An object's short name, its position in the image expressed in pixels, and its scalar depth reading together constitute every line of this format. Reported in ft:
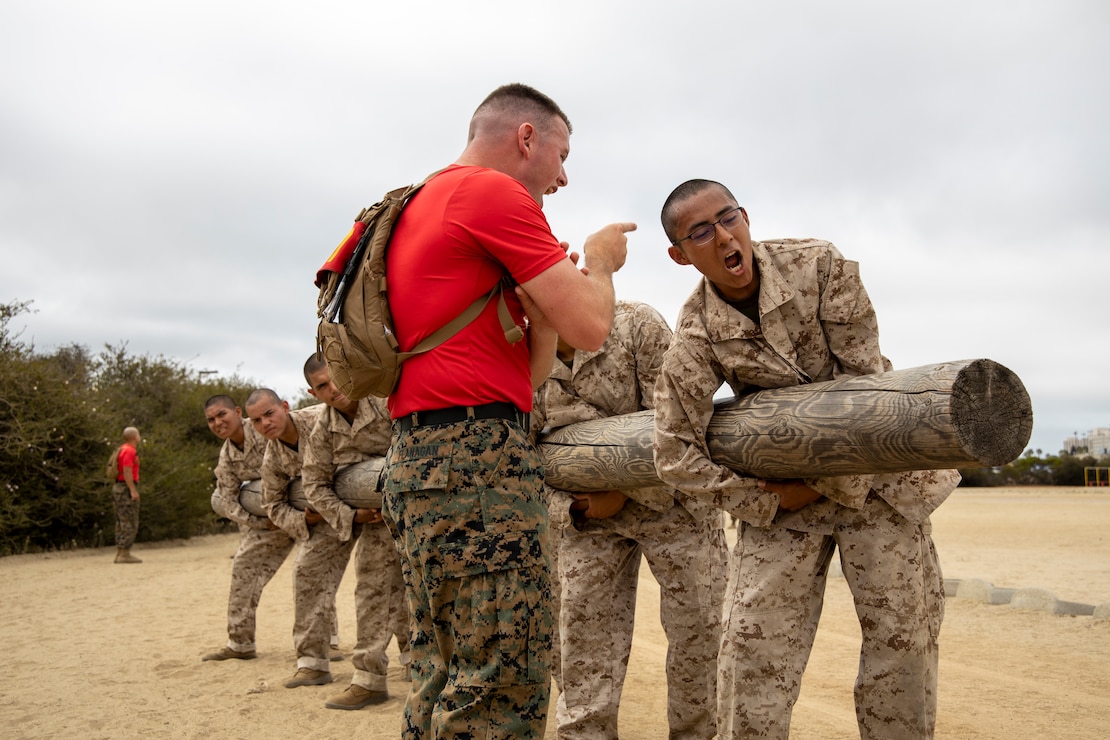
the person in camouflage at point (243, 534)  26.76
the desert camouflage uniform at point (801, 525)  10.74
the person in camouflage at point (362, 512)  21.43
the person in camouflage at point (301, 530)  23.09
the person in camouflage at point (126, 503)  54.85
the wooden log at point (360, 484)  21.17
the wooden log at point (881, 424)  9.20
